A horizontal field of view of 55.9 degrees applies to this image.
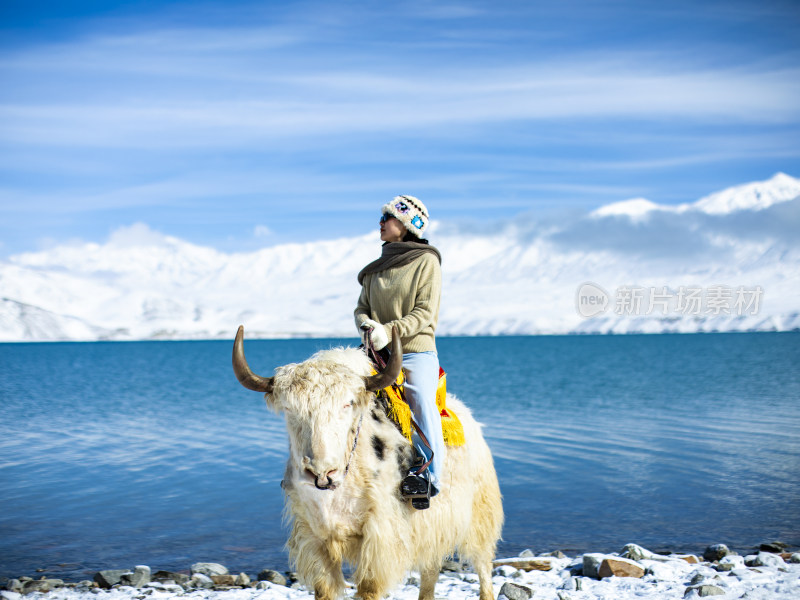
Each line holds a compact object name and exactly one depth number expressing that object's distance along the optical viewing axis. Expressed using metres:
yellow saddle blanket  4.95
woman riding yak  5.00
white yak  4.25
